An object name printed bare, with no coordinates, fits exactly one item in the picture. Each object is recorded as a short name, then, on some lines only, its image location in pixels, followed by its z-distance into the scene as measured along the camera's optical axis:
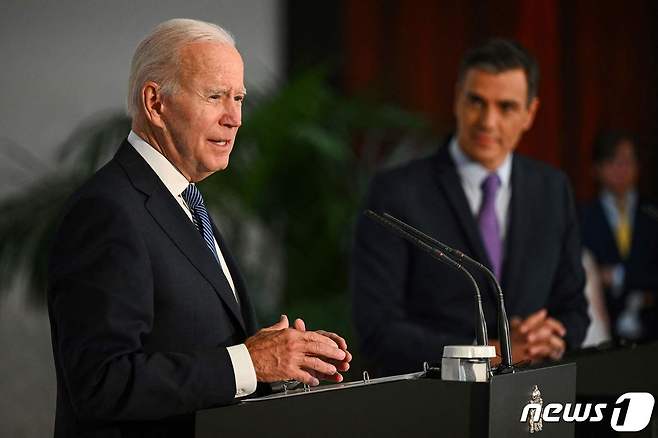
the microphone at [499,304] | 8.41
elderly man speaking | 8.30
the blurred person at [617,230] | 13.22
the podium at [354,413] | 8.27
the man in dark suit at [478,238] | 9.12
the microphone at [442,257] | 8.42
